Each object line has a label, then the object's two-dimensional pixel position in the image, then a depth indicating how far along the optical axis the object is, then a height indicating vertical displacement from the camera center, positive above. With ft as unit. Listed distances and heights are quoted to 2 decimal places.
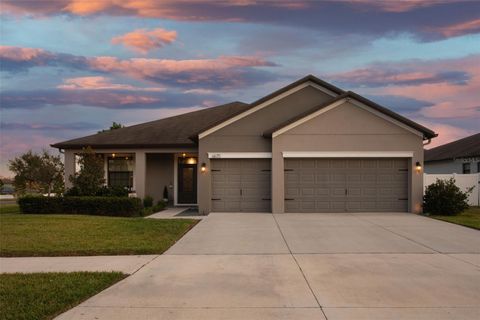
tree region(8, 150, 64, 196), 87.74 +0.04
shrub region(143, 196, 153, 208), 73.00 -4.21
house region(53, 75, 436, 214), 61.05 +2.27
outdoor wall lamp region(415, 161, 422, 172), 60.70 +1.04
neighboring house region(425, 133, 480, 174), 93.06 +3.75
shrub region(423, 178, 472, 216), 59.47 -3.20
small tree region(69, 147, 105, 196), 64.90 -0.25
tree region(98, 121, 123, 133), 148.82 +16.21
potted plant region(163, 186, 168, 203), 79.46 -3.23
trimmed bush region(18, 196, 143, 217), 61.00 -4.02
